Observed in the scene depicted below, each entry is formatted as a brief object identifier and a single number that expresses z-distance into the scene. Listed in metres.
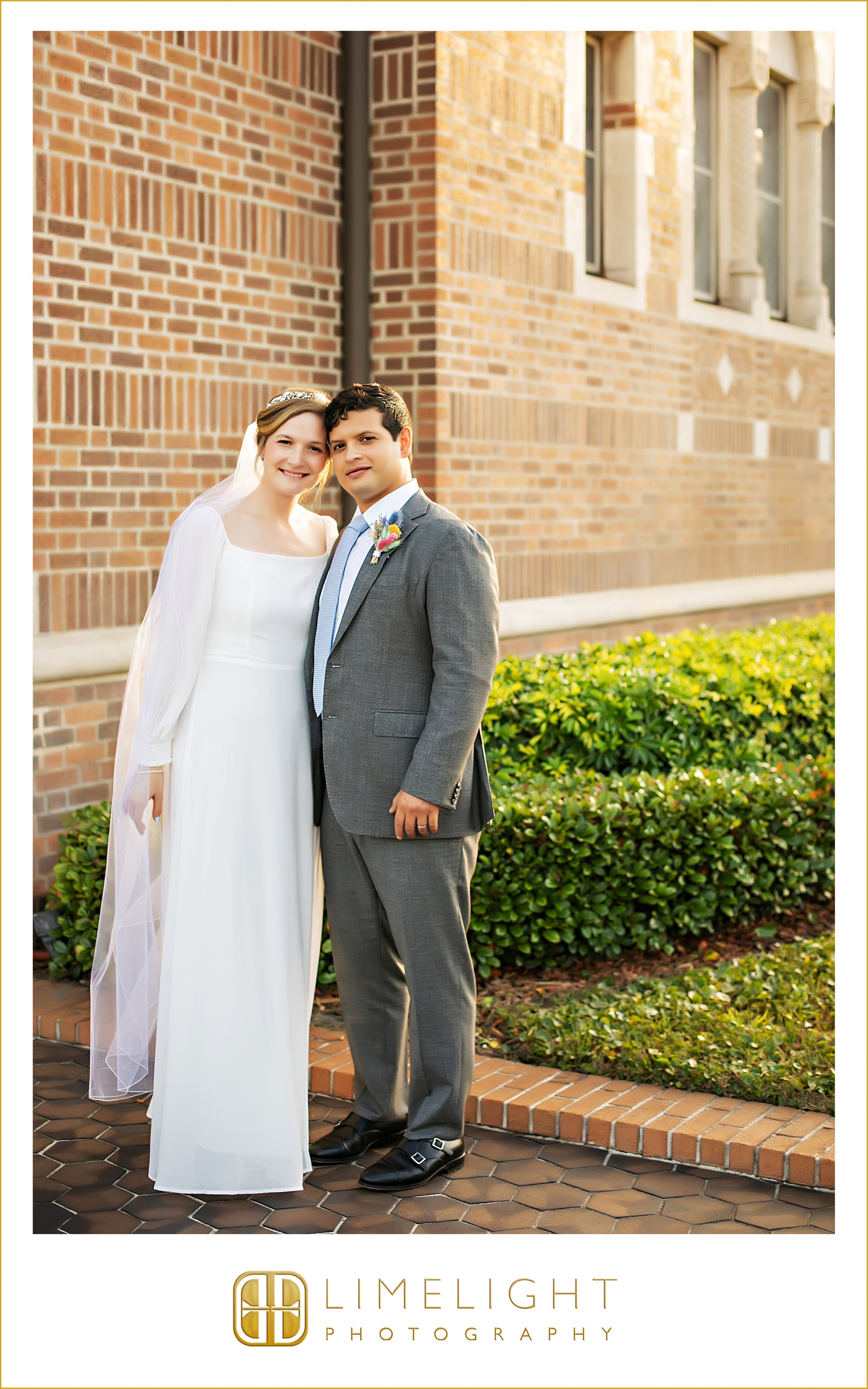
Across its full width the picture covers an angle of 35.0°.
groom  3.63
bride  3.70
